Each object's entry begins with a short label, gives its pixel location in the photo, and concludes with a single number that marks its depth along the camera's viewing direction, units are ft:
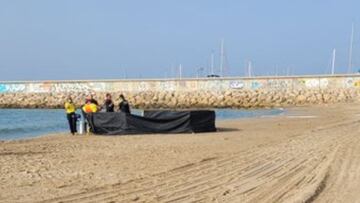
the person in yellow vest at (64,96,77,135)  78.33
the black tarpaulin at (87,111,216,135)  76.23
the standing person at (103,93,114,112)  80.41
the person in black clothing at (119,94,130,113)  80.65
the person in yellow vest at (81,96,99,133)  76.94
